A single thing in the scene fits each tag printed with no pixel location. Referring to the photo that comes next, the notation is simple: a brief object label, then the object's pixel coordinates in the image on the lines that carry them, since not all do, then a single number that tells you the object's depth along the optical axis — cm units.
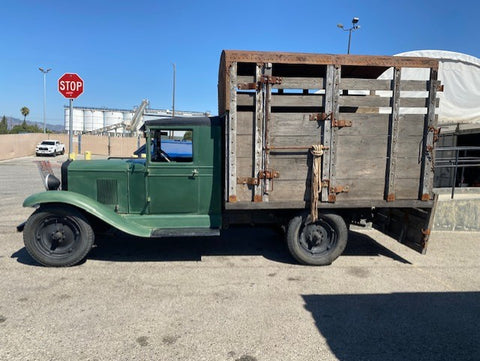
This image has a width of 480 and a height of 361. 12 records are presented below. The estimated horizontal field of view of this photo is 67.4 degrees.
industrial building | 7450
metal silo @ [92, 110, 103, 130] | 7500
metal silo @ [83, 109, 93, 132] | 7500
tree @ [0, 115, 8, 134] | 6534
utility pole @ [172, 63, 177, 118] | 4166
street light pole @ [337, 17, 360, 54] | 2247
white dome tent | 1184
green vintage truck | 488
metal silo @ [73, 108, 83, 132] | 7390
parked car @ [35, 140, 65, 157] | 3344
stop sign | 709
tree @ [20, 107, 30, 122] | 7475
